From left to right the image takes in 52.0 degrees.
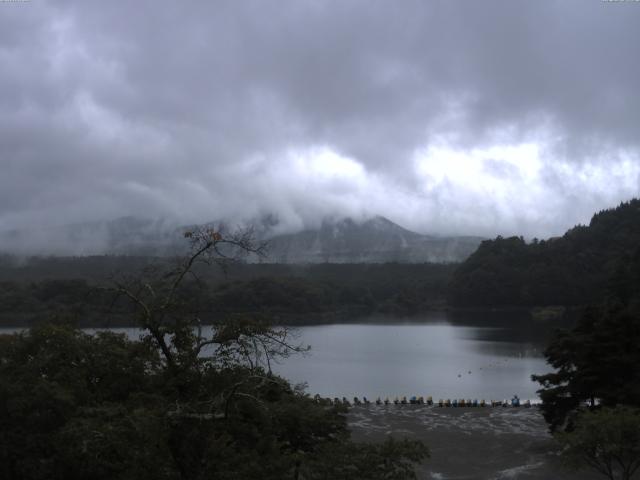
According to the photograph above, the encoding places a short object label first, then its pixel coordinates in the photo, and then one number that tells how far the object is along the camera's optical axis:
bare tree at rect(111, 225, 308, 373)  8.60
